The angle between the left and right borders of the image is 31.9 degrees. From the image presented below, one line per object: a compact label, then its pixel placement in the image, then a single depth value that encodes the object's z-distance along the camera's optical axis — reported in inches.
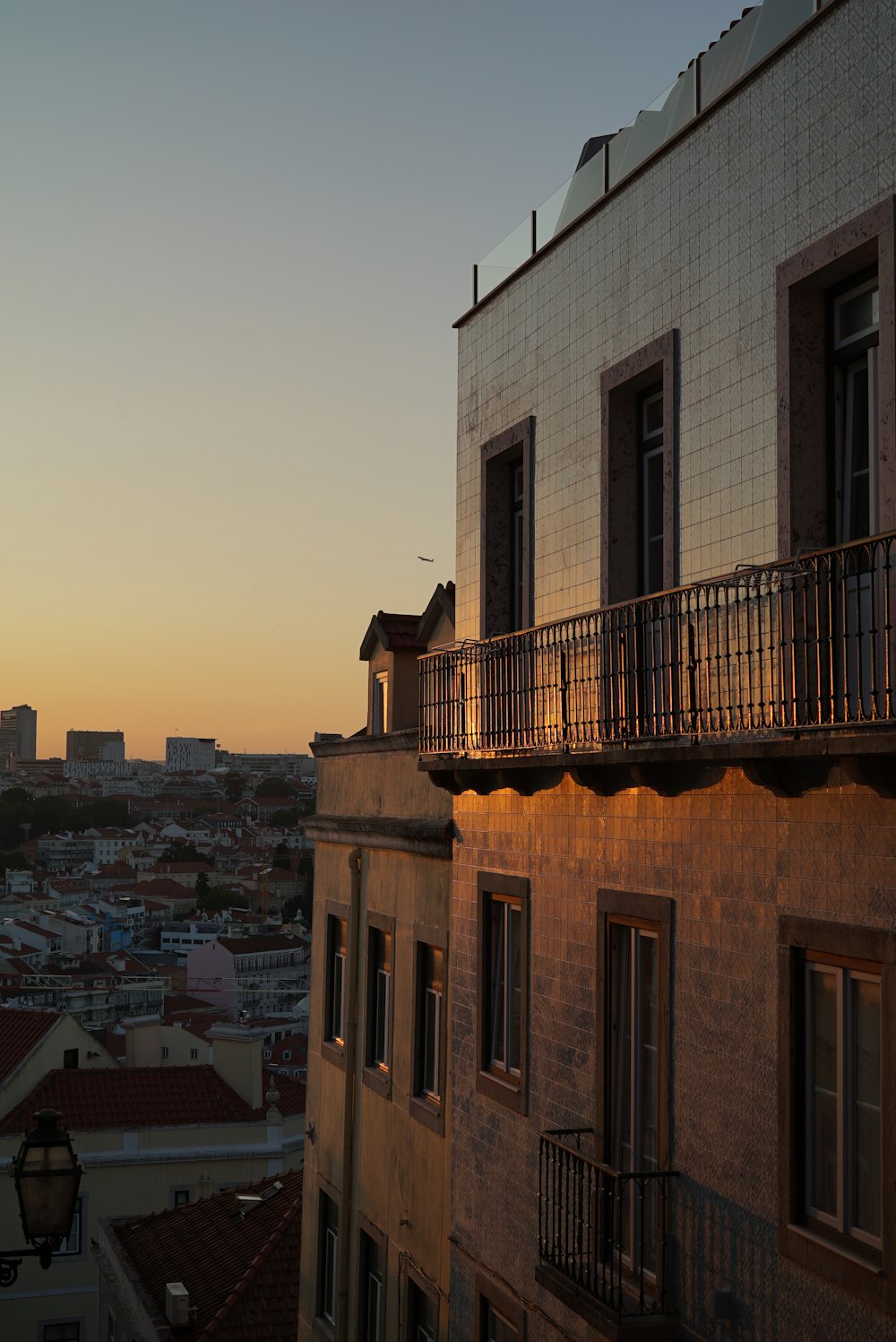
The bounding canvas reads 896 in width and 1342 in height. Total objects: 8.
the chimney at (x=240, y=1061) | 1716.3
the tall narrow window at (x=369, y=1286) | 619.8
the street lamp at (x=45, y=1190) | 380.8
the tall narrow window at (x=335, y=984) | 716.7
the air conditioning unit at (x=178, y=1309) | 844.6
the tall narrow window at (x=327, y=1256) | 684.1
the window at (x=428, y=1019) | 573.3
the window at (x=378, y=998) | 641.0
